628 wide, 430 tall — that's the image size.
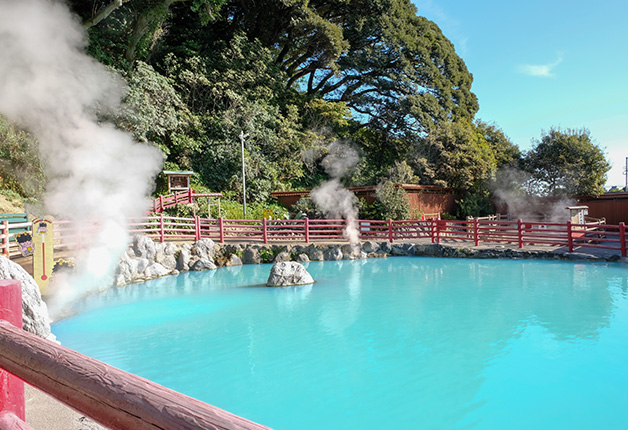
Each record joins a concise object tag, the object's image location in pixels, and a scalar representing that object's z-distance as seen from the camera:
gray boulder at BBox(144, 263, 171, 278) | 13.54
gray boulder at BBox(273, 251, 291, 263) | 16.08
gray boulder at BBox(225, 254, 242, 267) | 15.79
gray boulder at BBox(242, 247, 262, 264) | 16.03
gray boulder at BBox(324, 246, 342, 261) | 16.55
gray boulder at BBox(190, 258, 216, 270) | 14.97
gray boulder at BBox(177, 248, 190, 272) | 14.84
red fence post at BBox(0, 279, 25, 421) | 2.03
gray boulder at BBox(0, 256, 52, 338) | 5.68
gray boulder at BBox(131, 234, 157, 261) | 13.81
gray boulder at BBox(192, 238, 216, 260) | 15.45
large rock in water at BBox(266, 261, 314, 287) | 11.46
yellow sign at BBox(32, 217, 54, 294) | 9.48
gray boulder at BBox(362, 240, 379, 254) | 17.05
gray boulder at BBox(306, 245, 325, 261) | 16.47
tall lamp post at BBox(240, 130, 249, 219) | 20.65
